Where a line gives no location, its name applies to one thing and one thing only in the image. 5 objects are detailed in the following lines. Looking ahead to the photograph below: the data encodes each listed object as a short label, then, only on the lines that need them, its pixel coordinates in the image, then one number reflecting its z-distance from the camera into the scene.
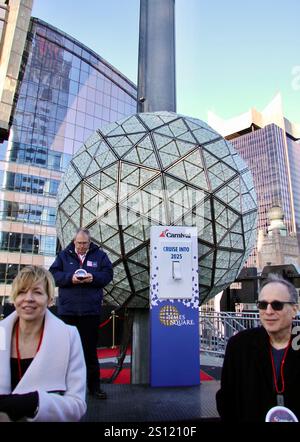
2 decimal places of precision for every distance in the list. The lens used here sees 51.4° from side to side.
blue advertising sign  4.18
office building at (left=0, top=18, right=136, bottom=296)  34.41
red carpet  5.09
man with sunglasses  1.43
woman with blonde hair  1.27
